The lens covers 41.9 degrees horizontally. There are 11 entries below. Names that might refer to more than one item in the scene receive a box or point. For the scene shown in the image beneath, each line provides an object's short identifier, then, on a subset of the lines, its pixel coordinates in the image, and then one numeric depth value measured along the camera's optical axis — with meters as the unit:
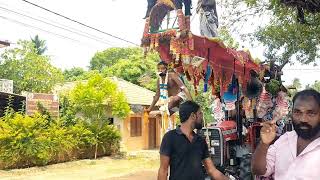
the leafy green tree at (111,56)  50.66
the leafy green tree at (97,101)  18.47
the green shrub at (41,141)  14.99
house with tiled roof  22.91
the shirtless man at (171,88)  5.78
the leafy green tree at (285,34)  10.22
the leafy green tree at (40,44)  47.40
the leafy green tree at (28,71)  26.84
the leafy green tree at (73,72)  44.00
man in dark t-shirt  4.03
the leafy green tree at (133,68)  35.91
